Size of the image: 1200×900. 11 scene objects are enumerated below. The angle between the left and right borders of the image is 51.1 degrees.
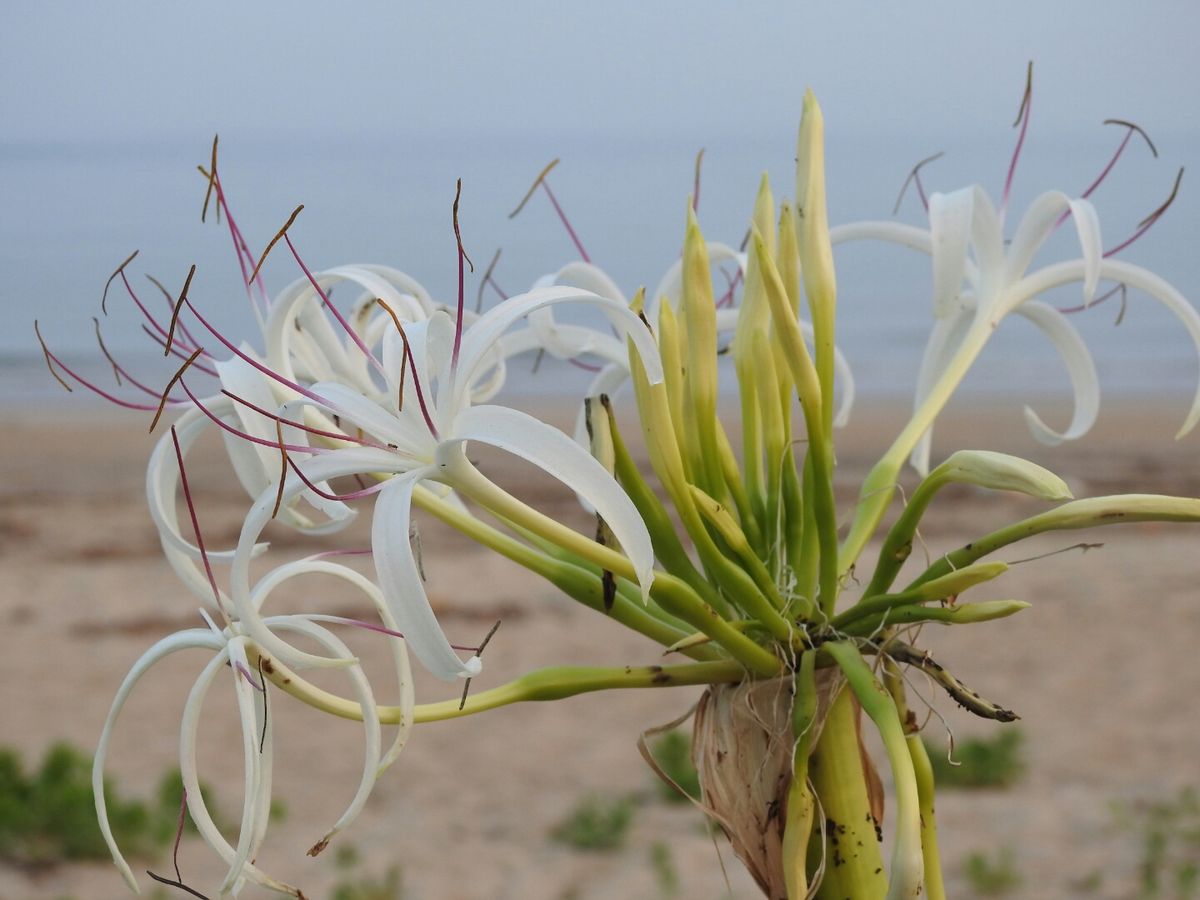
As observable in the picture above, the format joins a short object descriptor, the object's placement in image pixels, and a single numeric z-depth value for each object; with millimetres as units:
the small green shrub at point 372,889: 4109
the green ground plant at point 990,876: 4238
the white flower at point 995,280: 1275
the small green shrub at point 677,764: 5117
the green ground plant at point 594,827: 4684
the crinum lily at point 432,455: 901
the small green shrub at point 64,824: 4566
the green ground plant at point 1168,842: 4141
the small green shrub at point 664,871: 4262
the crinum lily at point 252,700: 1083
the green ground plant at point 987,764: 5133
